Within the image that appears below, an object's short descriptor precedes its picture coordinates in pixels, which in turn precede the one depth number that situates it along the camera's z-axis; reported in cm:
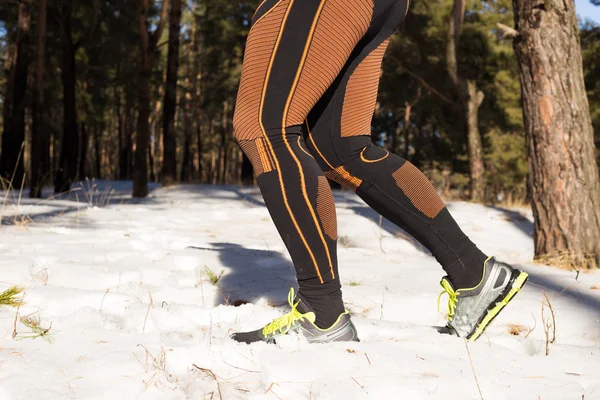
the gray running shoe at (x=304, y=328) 163
